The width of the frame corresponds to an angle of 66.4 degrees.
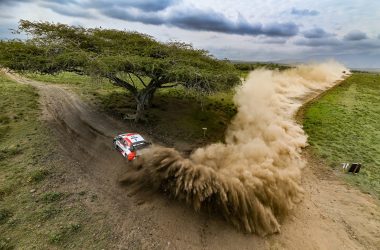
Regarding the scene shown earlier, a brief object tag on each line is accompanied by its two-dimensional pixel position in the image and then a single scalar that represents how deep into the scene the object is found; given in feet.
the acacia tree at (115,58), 82.02
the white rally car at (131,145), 66.58
